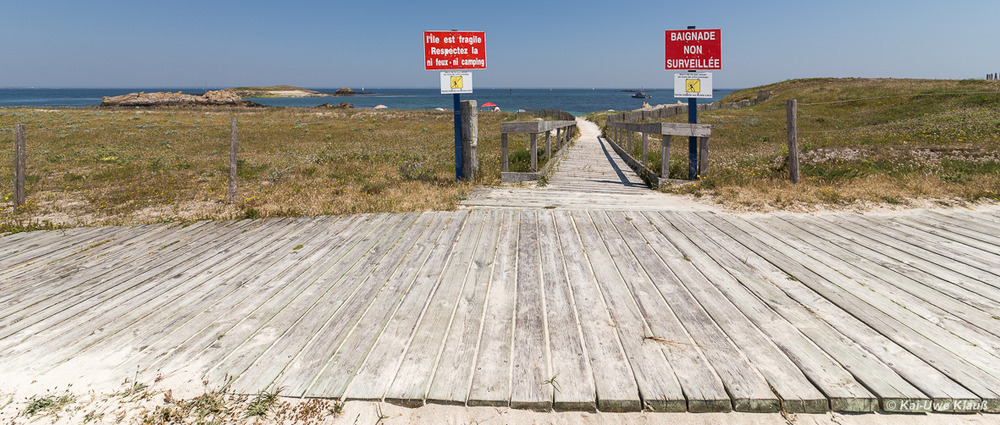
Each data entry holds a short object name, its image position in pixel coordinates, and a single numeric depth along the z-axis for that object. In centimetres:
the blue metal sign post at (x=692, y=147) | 900
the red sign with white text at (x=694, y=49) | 883
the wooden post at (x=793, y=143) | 802
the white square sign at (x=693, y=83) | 891
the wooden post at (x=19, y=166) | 876
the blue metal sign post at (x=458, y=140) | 919
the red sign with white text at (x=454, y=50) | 881
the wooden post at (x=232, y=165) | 842
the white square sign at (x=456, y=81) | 894
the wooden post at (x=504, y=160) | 926
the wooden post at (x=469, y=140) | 897
